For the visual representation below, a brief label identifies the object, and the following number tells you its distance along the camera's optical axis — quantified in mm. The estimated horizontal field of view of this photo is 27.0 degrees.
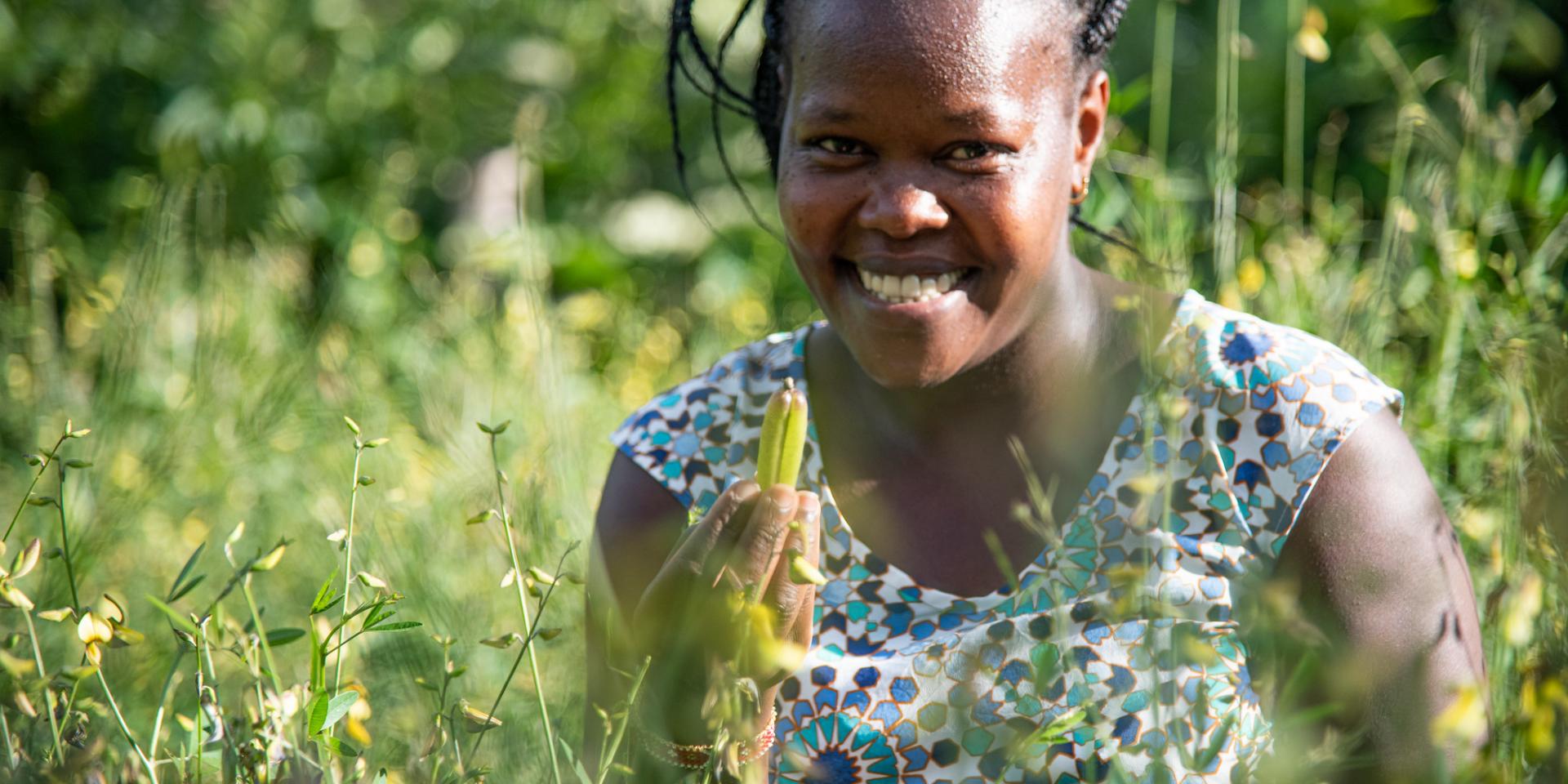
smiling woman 1486
